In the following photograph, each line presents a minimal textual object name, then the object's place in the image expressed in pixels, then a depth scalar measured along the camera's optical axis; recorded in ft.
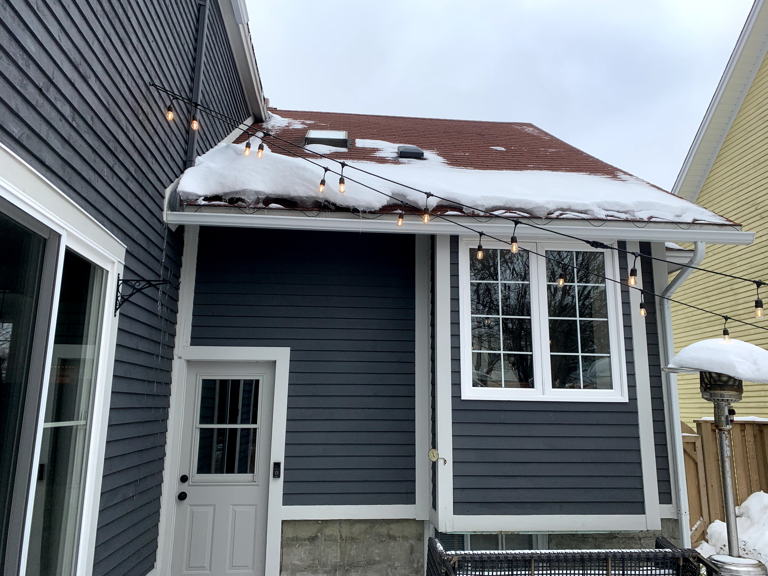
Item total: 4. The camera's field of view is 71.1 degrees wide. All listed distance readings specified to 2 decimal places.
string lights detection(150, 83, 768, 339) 13.15
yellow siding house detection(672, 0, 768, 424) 27.48
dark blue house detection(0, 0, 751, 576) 13.23
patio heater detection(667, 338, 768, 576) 9.87
